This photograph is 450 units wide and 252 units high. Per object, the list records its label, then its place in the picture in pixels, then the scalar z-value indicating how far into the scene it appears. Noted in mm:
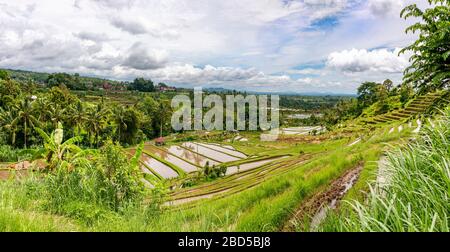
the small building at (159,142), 52731
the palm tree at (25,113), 32812
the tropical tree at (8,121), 33312
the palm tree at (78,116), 37156
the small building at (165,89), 133725
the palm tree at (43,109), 36031
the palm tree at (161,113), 63062
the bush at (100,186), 4570
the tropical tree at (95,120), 38781
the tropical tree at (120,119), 45594
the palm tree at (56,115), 35500
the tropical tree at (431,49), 5707
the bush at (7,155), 32366
